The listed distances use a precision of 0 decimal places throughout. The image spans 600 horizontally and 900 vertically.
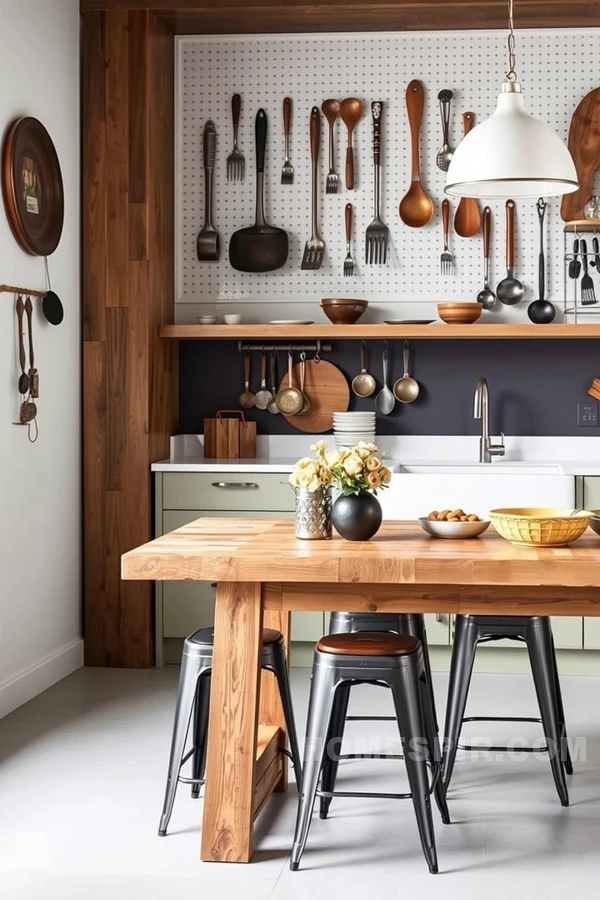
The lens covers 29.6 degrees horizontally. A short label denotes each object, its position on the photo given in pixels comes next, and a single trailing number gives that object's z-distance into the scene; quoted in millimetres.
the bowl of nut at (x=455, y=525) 3168
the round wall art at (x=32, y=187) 4273
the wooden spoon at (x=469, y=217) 5445
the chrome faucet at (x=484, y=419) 5324
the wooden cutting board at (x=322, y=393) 5586
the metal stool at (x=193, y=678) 3184
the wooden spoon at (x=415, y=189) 5441
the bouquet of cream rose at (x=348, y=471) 3113
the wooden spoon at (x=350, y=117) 5465
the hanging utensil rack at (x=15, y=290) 4196
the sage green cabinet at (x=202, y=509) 5062
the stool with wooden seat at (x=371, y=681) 2900
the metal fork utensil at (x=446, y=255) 5449
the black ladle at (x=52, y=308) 4645
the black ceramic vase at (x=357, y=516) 3113
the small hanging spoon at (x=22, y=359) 4352
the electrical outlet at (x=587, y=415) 5461
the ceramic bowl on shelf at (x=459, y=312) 5188
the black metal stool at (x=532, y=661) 3439
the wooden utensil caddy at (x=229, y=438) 5523
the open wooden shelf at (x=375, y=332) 5121
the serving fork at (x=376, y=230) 5469
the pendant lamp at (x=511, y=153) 2826
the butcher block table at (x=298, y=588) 2775
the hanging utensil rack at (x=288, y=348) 5574
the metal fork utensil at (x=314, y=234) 5512
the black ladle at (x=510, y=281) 5414
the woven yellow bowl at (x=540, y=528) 2943
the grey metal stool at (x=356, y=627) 3406
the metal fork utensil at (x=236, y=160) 5543
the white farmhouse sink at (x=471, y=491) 4883
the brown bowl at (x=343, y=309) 5281
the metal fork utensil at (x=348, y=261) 5527
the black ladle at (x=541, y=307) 5355
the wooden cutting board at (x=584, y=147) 5324
